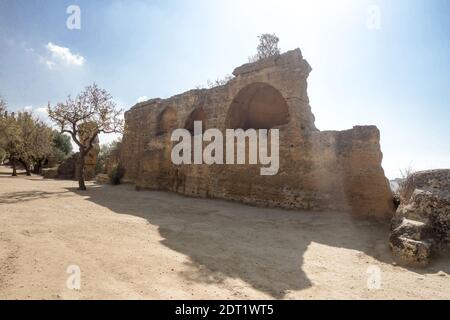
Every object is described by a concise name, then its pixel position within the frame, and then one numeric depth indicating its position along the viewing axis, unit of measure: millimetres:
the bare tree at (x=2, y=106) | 19047
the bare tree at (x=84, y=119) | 12469
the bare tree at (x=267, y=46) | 21344
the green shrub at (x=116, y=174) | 16344
